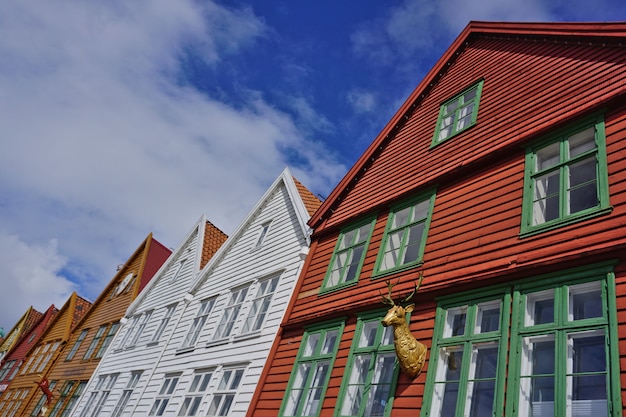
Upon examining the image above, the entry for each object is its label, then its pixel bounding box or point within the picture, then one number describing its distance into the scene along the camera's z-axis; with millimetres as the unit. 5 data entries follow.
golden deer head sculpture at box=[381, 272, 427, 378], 6652
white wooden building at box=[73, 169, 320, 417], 11352
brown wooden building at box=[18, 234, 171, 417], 20234
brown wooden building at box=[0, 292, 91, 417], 24031
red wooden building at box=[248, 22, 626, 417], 5457
